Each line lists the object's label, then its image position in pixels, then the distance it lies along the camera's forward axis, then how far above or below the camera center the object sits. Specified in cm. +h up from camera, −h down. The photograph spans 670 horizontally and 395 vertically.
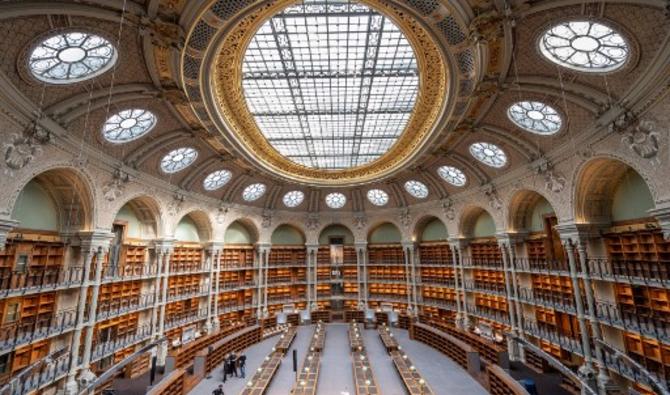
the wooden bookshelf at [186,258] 1964 +29
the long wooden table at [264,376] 1282 -494
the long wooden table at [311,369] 1271 -491
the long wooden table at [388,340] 1819 -466
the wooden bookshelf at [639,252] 1110 +20
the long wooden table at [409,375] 1245 -488
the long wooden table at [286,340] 1828 -476
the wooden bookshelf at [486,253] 2019 +40
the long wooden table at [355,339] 1795 -462
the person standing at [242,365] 1574 -498
